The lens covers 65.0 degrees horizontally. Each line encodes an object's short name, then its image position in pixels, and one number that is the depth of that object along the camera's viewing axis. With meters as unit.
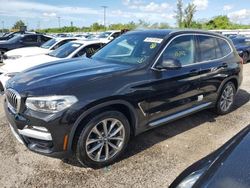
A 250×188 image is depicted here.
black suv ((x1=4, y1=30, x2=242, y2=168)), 2.27
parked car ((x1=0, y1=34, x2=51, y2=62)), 10.06
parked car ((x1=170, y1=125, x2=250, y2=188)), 1.27
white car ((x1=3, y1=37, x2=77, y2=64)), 6.60
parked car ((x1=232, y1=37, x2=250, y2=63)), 9.69
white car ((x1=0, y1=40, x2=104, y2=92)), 4.72
